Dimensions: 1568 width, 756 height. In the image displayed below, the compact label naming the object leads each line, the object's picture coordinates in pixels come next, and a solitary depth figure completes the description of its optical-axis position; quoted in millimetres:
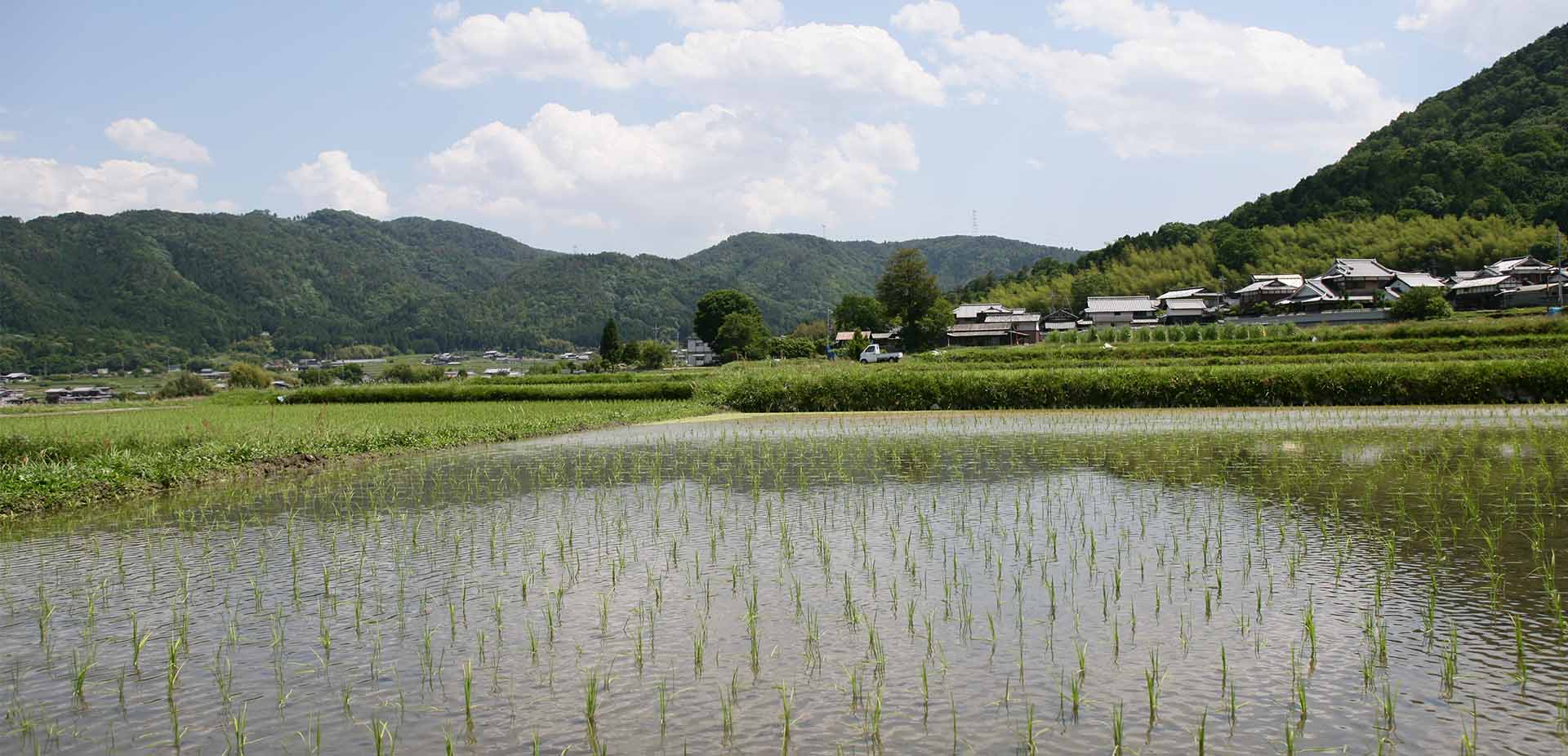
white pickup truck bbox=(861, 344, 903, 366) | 60094
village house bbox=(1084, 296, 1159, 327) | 89562
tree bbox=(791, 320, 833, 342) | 119419
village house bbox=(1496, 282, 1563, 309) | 63938
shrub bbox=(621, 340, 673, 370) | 86062
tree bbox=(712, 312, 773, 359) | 97125
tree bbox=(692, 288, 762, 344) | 114500
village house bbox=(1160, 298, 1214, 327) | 84188
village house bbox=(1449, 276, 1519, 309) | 65562
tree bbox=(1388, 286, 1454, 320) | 56156
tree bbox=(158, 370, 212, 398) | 62781
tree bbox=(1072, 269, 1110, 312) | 104438
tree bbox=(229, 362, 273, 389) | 68375
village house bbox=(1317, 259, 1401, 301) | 77750
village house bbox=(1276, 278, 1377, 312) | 72125
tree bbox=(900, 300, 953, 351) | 81625
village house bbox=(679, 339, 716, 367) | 109538
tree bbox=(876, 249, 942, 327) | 87875
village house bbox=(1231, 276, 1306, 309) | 82312
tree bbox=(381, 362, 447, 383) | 74500
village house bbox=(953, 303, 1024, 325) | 92875
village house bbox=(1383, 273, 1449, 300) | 74125
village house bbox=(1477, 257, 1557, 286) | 71312
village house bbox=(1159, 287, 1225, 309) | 90000
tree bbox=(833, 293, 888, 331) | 117250
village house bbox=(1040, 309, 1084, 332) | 90750
